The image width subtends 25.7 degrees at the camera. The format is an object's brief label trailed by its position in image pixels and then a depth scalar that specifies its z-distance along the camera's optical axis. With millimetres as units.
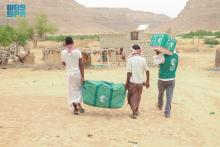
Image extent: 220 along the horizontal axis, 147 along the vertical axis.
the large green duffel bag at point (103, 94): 9398
